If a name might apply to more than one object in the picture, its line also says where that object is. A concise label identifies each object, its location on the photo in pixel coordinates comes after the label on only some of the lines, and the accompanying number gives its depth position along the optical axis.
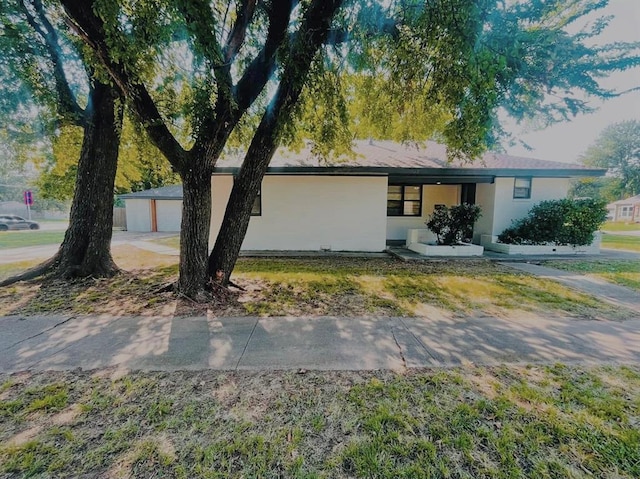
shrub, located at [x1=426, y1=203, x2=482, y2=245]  9.14
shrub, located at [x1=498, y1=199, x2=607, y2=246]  9.55
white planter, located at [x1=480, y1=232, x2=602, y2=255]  9.68
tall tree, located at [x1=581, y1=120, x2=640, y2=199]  42.44
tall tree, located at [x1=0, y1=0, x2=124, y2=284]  6.54
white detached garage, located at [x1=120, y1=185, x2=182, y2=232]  19.66
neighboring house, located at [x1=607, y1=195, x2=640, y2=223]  36.19
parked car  23.02
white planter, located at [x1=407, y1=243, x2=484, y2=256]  9.39
